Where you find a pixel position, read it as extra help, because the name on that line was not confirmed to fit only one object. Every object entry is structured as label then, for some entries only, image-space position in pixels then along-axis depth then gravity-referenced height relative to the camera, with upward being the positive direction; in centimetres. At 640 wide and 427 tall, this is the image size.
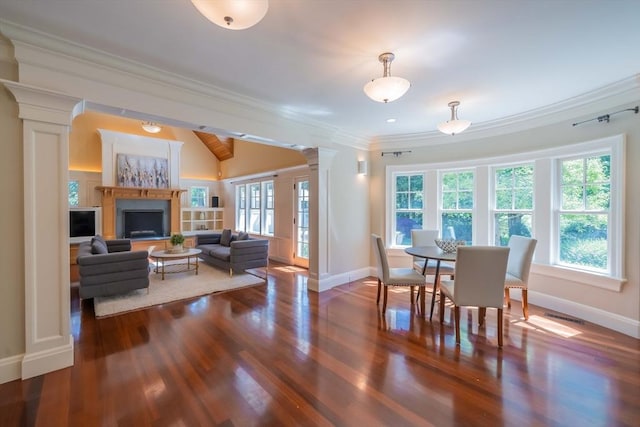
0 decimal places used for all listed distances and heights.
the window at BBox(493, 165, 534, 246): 384 +13
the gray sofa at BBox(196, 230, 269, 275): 496 -80
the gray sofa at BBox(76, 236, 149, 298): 355 -81
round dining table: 313 -52
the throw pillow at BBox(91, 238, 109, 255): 407 -54
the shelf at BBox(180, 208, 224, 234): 869 -23
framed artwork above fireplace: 751 +119
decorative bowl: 337 -41
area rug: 359 -120
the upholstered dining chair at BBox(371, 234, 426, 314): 335 -81
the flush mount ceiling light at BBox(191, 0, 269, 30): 134 +102
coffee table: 489 -80
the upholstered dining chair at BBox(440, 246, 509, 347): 258 -65
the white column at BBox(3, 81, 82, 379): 208 -12
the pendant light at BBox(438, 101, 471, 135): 309 +98
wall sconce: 497 +82
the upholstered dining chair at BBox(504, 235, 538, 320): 315 -67
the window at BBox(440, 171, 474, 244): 444 +11
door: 612 -25
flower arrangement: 534 -54
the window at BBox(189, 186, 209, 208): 909 +55
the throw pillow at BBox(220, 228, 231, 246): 612 -59
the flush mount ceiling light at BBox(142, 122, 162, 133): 713 +227
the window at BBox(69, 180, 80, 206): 697 +51
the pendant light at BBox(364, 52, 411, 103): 213 +99
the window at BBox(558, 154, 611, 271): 315 +0
